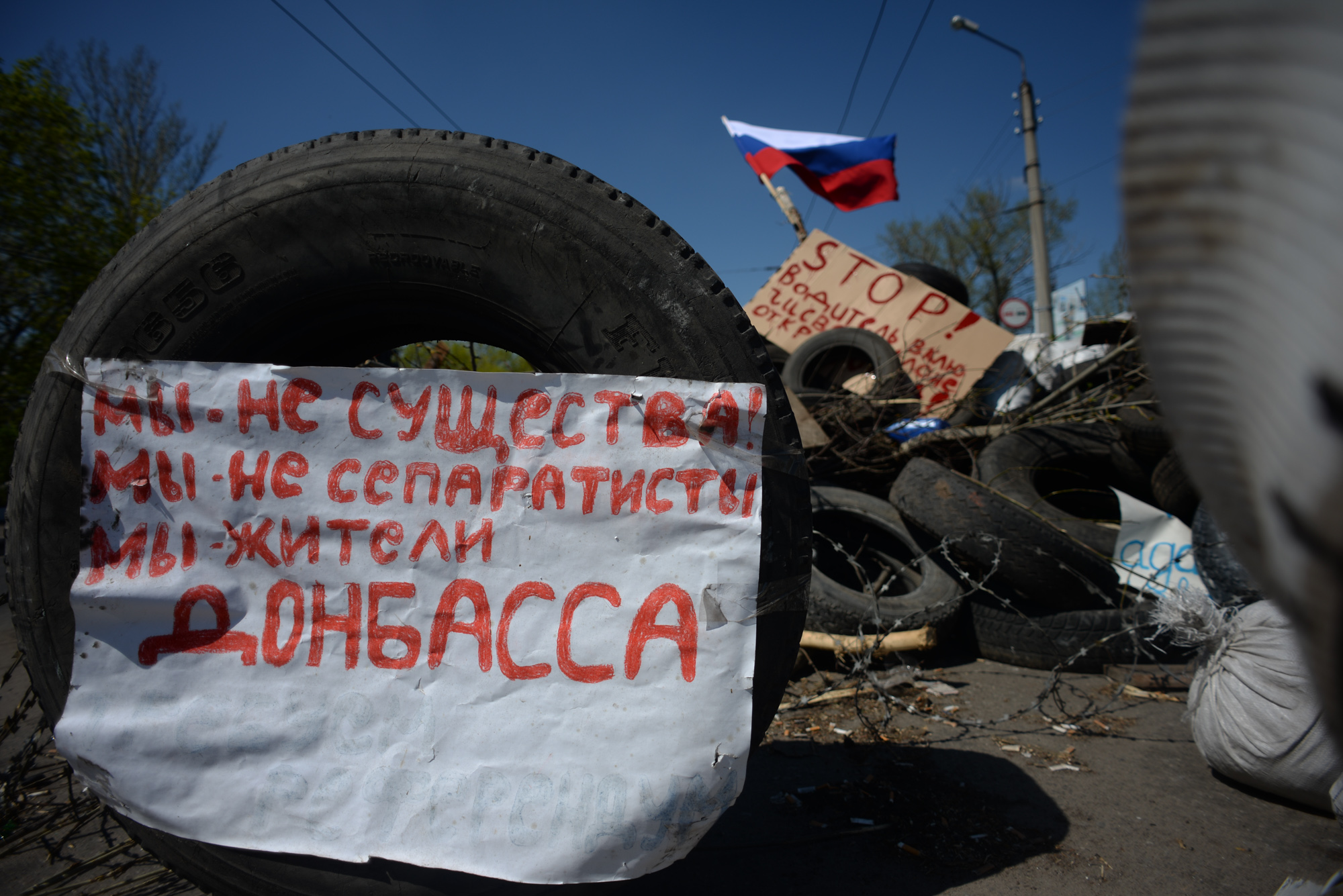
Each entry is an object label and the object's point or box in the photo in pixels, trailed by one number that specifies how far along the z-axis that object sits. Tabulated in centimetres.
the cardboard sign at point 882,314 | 542
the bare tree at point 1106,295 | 1460
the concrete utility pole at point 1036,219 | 1244
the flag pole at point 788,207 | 711
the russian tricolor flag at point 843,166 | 746
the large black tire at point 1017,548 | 298
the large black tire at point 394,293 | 130
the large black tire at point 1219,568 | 278
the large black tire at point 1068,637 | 301
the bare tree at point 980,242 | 2331
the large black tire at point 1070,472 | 362
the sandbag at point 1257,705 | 183
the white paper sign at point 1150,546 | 338
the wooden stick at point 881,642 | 295
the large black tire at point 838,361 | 522
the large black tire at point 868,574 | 304
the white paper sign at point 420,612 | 125
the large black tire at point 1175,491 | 366
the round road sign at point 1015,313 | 1066
